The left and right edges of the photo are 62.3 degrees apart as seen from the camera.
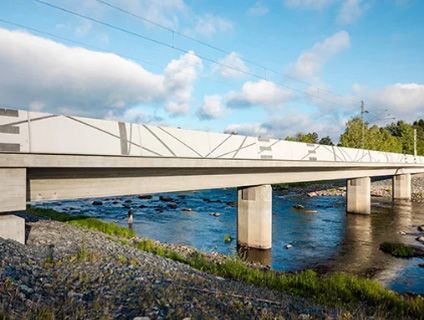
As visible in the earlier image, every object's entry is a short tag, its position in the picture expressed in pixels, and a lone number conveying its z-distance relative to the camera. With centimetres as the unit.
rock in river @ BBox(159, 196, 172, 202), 4625
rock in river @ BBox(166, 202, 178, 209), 3947
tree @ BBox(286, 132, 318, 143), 10067
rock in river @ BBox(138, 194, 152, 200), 4822
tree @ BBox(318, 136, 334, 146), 13938
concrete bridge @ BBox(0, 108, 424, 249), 1121
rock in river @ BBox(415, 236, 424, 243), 2481
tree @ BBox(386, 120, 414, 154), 10484
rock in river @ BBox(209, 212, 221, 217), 3486
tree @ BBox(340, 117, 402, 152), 7900
